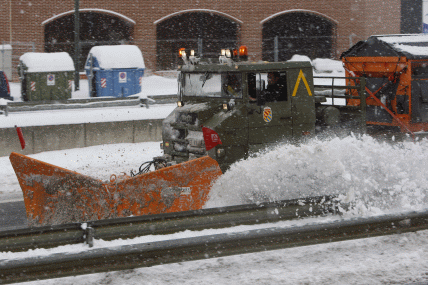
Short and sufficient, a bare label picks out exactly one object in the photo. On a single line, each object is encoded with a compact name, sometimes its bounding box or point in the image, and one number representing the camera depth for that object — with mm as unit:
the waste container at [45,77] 35314
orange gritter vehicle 18498
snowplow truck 11838
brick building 49534
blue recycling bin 36405
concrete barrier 22480
